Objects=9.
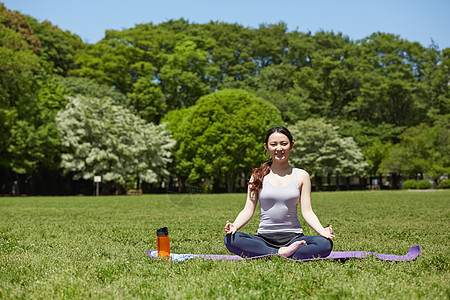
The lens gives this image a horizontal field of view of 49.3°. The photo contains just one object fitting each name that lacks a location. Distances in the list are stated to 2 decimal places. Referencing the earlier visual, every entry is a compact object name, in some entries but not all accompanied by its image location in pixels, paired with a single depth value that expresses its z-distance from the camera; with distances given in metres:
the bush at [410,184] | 51.81
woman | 6.06
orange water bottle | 6.12
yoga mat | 6.10
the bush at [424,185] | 50.34
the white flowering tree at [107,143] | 45.66
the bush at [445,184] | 50.06
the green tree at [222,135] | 49.72
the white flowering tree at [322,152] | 55.88
